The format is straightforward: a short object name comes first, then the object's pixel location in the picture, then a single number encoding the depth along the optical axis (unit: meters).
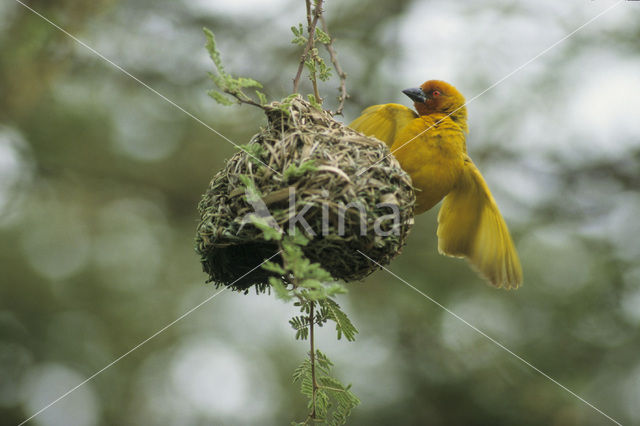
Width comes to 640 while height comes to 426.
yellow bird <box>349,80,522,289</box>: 5.28
